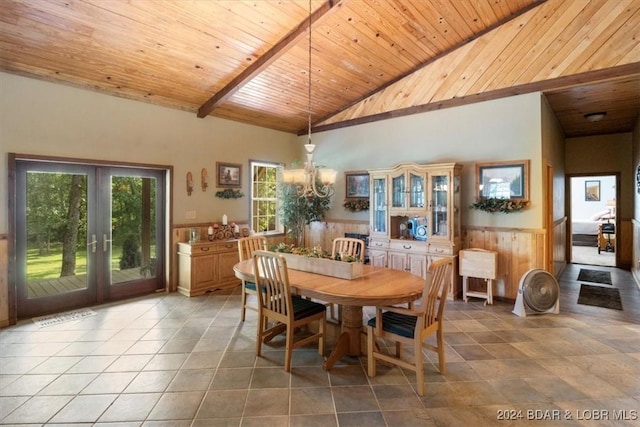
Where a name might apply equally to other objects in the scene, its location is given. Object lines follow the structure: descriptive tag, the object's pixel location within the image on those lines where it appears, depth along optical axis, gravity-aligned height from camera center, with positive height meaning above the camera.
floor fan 4.04 -0.98
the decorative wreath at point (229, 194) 5.75 +0.38
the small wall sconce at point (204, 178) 5.52 +0.62
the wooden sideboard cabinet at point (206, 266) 4.99 -0.81
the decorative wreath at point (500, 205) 4.45 +0.13
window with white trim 6.46 +0.34
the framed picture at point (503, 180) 4.45 +0.49
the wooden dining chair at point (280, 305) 2.75 -0.83
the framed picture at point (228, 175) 5.76 +0.73
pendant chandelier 3.34 +0.42
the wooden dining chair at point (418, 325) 2.43 -0.88
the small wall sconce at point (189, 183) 5.33 +0.52
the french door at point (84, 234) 3.99 -0.25
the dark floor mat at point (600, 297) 4.47 -1.22
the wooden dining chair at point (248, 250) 3.81 -0.45
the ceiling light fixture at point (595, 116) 5.43 +1.66
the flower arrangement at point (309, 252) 3.06 -0.39
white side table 4.45 -0.74
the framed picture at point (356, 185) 6.09 +0.57
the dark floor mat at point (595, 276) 5.75 -1.15
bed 9.77 -0.49
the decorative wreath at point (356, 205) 6.07 +0.18
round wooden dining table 2.46 -0.60
